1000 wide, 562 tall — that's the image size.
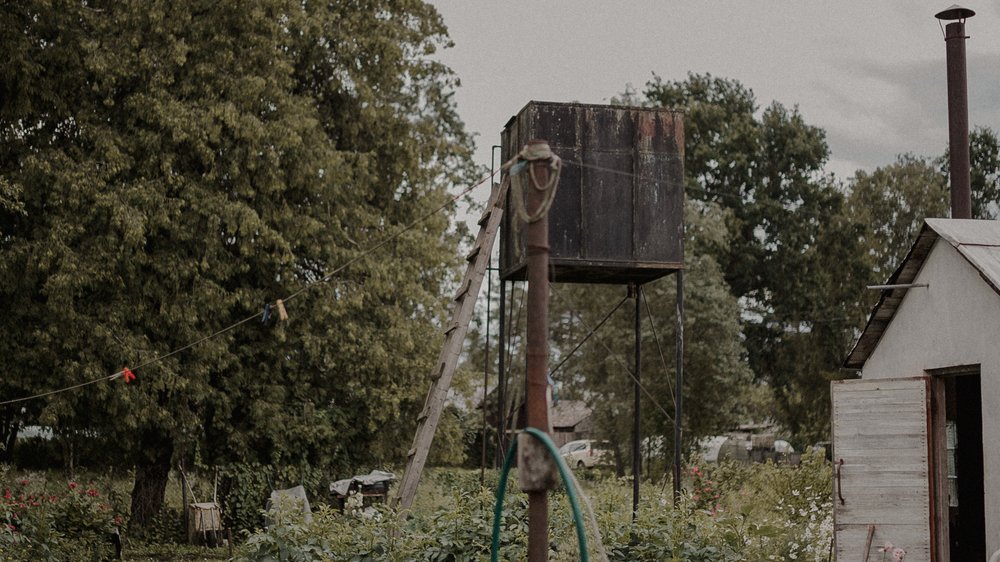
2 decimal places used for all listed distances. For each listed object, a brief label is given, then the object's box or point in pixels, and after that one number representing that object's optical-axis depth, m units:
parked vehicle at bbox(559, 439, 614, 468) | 34.71
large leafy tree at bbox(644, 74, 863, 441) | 35.53
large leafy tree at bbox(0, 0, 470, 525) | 18.62
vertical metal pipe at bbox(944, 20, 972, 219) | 14.47
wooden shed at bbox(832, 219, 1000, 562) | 9.49
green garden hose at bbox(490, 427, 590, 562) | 6.03
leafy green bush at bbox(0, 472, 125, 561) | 12.50
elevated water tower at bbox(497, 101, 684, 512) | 12.95
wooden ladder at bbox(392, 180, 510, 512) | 13.10
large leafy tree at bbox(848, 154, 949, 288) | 34.62
